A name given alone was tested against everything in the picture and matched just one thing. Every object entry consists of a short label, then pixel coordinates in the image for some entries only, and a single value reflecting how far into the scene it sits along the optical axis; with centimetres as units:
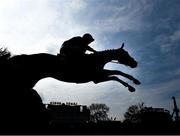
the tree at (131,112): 6164
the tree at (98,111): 6821
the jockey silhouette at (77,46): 829
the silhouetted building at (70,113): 4509
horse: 712
